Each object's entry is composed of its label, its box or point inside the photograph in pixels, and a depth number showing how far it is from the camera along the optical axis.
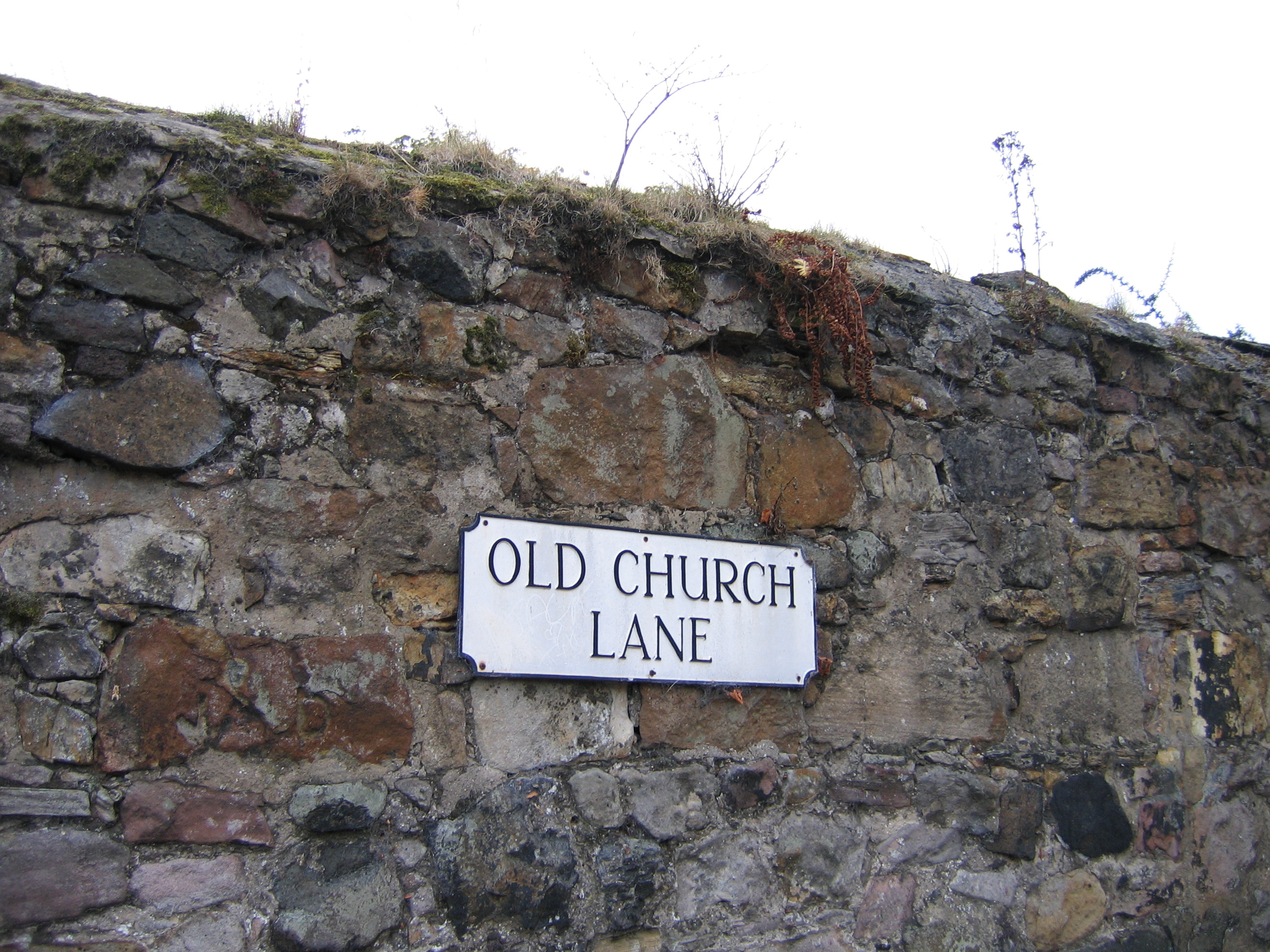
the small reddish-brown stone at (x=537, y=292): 2.26
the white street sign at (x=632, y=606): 2.02
